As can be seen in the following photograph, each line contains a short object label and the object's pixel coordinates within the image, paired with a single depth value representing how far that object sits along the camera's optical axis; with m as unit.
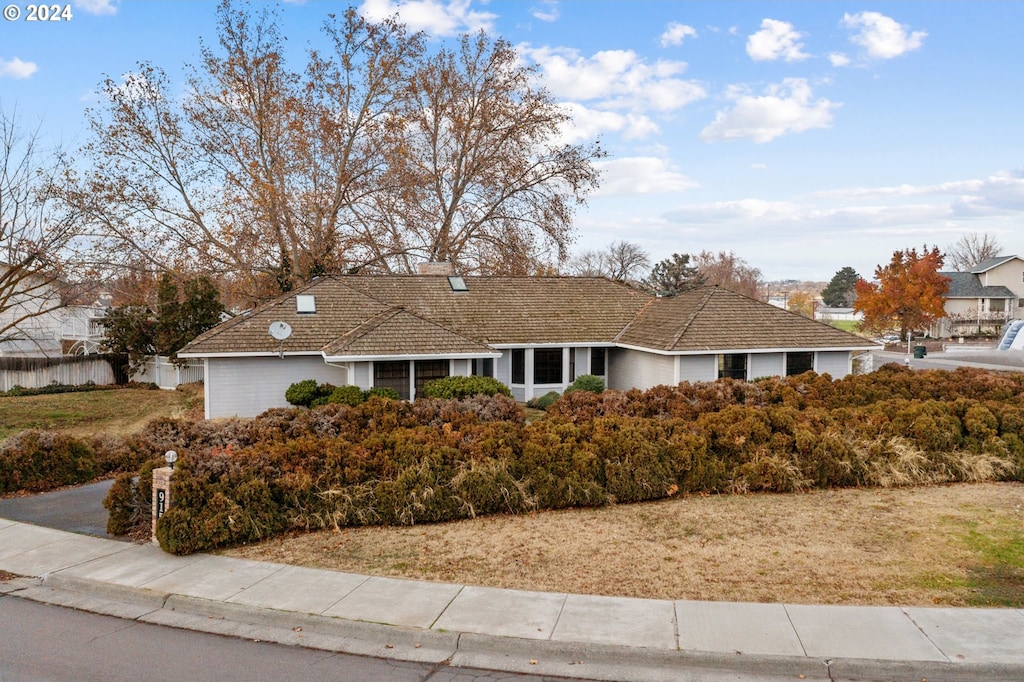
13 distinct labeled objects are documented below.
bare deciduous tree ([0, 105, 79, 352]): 19.17
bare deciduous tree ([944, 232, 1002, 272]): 93.25
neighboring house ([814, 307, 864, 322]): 96.19
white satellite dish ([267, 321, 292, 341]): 20.98
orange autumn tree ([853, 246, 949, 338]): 49.22
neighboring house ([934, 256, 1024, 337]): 60.84
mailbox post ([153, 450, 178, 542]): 9.23
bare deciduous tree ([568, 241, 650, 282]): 78.00
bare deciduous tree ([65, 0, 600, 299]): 31.69
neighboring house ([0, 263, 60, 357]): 37.97
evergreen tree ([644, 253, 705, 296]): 57.94
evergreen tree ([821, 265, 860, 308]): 108.28
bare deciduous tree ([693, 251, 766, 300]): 86.69
